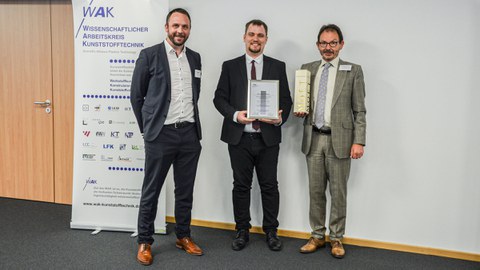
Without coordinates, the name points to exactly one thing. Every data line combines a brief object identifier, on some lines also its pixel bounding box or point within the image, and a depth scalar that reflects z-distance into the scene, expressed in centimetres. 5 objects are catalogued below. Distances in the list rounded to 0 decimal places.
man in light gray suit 267
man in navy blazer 253
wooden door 374
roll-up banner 295
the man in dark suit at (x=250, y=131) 273
